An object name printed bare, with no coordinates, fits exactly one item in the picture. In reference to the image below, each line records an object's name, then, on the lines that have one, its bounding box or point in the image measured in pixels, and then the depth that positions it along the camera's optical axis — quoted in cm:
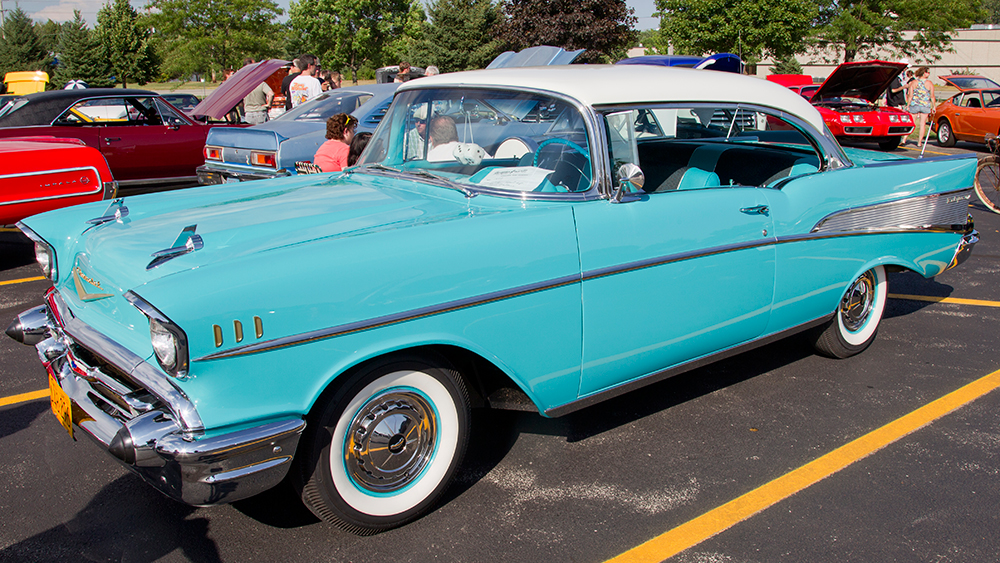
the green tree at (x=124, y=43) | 4884
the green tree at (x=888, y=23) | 3422
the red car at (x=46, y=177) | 586
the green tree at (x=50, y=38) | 5750
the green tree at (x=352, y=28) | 6334
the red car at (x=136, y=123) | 863
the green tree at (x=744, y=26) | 3183
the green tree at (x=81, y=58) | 4619
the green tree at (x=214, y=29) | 3928
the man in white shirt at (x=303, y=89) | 1066
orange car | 1495
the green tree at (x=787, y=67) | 4053
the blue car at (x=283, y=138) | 755
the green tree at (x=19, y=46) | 5209
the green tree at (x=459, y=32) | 4266
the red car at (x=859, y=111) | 1330
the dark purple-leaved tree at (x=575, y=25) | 3138
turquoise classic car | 220
